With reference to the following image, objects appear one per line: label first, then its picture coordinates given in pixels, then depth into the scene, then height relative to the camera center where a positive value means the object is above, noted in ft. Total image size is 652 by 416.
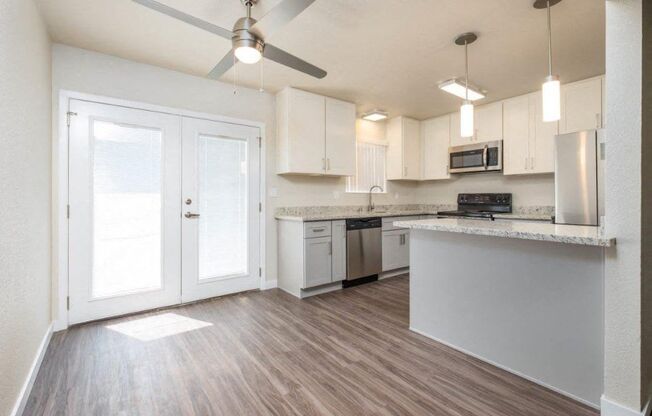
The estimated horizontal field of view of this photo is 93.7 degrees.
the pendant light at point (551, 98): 5.65 +2.04
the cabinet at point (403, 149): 16.21 +3.19
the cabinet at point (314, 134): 12.01 +3.10
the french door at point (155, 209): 8.91 -0.01
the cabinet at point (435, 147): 15.78 +3.25
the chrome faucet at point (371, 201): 15.96 +0.36
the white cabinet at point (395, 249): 13.85 -1.91
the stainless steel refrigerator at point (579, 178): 9.80 +1.00
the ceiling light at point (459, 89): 9.11 +3.71
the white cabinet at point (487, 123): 13.66 +3.87
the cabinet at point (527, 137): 12.22 +2.93
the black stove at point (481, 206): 14.16 +0.10
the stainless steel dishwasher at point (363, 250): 12.60 -1.79
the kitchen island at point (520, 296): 5.33 -1.84
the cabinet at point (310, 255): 11.38 -1.81
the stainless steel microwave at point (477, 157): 13.57 +2.35
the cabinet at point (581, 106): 10.85 +3.74
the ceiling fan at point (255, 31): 5.04 +3.29
